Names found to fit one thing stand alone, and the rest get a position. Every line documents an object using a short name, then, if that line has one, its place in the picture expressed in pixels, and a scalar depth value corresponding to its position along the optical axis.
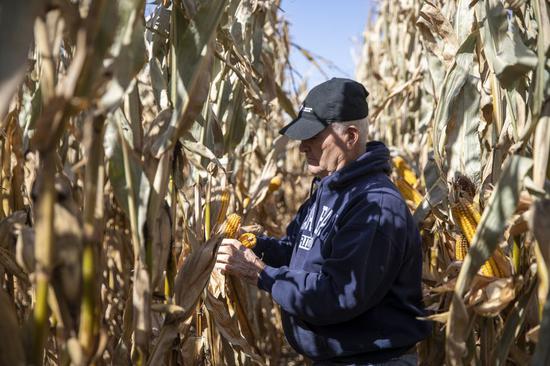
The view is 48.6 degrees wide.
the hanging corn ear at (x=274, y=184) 3.68
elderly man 2.06
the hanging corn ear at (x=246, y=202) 3.37
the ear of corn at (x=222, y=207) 2.61
